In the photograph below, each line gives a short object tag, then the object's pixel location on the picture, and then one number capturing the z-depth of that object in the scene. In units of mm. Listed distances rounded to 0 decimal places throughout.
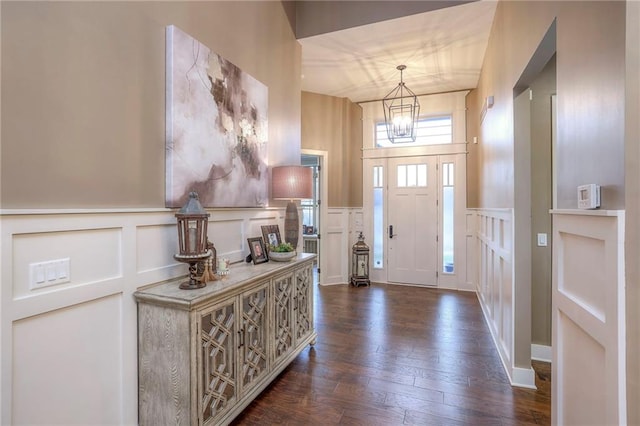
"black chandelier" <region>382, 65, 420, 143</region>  4090
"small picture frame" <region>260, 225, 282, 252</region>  2805
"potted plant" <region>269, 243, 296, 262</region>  2631
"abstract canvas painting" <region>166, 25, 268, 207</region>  1903
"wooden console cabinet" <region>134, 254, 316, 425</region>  1578
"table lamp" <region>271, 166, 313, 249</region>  2891
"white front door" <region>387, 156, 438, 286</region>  5305
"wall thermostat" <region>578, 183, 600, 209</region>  1154
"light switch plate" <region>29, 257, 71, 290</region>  1281
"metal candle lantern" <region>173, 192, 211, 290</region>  1759
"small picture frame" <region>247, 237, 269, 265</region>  2545
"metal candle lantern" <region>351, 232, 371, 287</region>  5371
